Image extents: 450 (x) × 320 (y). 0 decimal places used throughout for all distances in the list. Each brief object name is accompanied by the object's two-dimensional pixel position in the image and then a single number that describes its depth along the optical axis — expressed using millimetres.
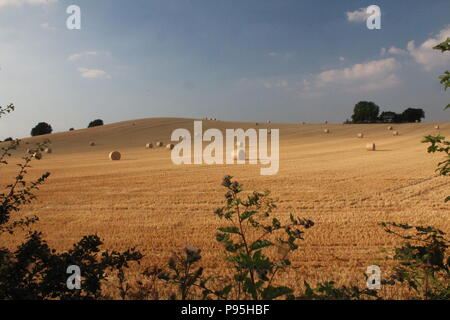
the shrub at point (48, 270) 2824
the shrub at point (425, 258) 2951
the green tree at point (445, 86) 3086
